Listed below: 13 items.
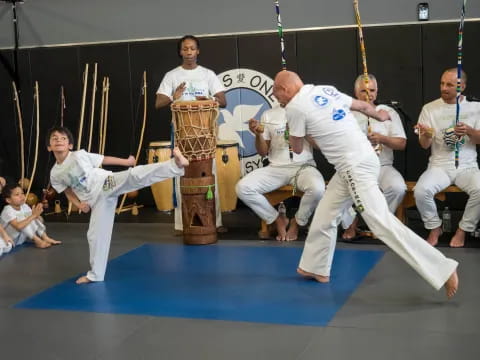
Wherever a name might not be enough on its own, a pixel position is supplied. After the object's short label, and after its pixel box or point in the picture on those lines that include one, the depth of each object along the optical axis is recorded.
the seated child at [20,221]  6.39
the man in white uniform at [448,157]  5.70
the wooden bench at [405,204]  6.06
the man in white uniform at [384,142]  5.89
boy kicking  5.03
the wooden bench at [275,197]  6.35
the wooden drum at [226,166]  7.22
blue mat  4.33
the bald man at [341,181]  4.23
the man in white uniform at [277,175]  6.15
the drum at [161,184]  7.61
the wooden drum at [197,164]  6.16
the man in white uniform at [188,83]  6.52
